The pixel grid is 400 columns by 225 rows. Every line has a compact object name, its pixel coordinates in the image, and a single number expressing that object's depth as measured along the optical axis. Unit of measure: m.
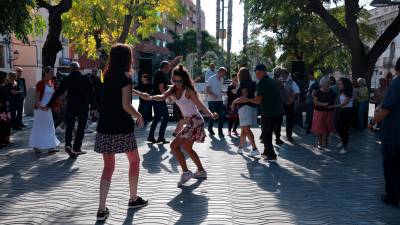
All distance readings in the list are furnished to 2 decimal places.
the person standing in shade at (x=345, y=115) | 9.69
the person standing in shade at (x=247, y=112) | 8.73
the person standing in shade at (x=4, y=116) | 9.47
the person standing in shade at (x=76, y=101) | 8.35
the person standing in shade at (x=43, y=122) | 8.78
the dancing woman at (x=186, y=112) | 6.27
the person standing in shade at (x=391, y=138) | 5.34
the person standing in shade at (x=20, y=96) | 12.67
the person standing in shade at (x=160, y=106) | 10.23
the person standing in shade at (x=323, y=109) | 9.69
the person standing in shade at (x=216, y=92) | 11.46
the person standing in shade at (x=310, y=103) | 13.73
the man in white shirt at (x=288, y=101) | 11.26
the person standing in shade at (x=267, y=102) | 8.09
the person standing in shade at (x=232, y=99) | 11.81
